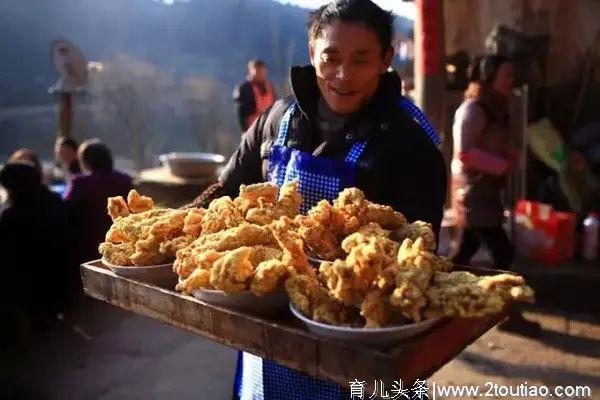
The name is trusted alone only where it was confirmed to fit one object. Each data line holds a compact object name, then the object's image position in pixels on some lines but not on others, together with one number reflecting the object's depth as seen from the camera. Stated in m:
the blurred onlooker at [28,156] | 5.74
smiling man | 1.82
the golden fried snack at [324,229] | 1.49
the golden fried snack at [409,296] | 1.17
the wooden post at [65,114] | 9.55
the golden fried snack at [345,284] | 1.22
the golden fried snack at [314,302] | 1.24
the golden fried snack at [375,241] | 1.28
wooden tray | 1.11
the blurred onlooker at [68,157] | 6.49
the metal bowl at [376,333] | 1.16
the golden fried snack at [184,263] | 1.45
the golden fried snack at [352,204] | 1.50
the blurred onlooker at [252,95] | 9.11
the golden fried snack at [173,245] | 1.59
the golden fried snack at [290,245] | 1.38
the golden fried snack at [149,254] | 1.59
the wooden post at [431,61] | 5.08
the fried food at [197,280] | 1.38
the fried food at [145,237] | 1.60
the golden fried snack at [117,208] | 1.87
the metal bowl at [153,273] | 1.58
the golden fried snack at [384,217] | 1.52
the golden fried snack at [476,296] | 1.17
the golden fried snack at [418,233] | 1.42
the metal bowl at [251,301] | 1.36
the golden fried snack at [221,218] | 1.62
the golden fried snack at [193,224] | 1.69
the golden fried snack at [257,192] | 1.68
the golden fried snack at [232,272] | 1.32
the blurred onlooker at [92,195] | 4.67
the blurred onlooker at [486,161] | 4.12
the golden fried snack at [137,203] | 1.92
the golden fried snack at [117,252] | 1.62
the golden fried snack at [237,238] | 1.48
